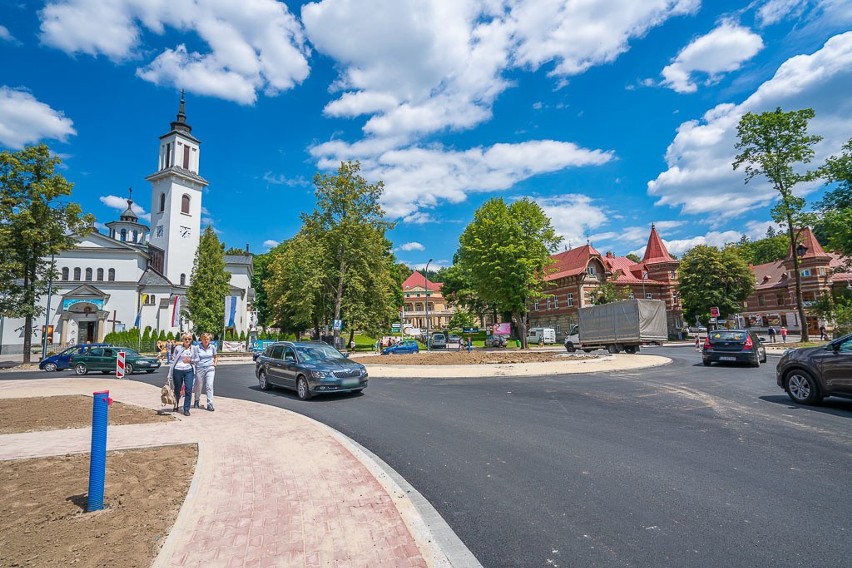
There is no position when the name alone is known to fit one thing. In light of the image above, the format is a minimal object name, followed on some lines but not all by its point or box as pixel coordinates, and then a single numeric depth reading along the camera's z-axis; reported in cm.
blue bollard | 433
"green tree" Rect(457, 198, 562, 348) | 3984
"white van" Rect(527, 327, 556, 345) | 5212
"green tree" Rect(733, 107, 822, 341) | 3134
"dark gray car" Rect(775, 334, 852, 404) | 852
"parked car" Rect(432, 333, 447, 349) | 4731
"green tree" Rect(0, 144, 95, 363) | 2642
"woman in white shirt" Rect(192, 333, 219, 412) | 1047
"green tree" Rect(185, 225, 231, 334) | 4681
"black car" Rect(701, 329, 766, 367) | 1770
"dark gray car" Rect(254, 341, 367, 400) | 1198
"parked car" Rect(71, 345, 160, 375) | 2294
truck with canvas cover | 2711
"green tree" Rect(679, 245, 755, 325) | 5356
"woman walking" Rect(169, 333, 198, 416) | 1015
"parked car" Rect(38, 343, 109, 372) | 2420
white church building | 4297
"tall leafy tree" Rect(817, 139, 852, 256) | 2786
